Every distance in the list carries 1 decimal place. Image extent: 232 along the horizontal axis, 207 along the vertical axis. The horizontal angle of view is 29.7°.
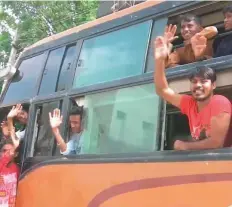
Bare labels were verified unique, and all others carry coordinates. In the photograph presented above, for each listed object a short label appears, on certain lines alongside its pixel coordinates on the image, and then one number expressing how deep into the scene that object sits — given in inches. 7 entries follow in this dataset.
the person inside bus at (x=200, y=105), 101.6
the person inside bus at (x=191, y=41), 116.0
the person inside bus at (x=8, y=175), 163.9
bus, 105.0
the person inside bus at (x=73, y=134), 143.6
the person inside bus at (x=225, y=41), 115.1
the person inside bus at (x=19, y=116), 172.7
